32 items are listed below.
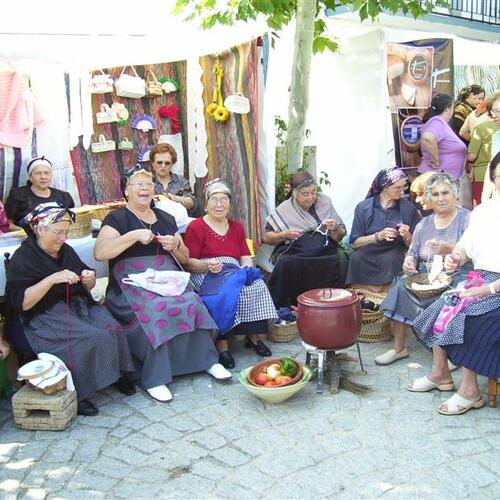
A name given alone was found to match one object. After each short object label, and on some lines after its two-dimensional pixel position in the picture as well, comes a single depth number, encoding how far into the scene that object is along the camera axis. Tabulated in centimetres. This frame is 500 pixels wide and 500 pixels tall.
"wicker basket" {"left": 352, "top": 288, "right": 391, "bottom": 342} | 458
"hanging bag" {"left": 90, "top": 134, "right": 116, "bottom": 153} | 545
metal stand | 375
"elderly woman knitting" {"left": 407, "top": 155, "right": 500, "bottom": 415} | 337
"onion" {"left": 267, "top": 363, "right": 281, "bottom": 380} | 364
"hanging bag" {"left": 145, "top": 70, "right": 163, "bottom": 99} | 561
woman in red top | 430
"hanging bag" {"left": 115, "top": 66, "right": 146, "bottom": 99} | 542
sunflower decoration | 548
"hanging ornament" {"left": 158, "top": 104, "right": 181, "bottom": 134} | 576
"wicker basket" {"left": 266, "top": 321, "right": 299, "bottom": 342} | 470
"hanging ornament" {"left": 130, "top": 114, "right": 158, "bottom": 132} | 565
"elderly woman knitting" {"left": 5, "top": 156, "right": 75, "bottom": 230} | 468
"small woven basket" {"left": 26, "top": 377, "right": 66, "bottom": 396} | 337
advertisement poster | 668
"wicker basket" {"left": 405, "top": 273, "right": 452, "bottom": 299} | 383
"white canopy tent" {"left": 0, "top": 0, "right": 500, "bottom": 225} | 523
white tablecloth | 400
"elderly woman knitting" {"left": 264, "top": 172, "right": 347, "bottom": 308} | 499
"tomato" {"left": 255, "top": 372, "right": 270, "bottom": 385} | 362
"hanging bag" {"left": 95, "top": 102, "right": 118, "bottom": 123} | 547
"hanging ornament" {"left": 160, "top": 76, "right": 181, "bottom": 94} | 570
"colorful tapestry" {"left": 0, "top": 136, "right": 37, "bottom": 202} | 482
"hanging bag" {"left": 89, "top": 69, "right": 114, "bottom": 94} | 534
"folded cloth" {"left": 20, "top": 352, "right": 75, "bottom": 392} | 336
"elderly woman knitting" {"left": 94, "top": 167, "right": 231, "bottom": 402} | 385
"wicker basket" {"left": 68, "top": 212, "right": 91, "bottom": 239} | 434
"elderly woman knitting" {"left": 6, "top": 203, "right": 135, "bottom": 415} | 355
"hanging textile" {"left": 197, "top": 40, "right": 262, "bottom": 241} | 531
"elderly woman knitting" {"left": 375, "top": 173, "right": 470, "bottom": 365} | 407
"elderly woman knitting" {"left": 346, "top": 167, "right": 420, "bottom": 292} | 479
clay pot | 358
